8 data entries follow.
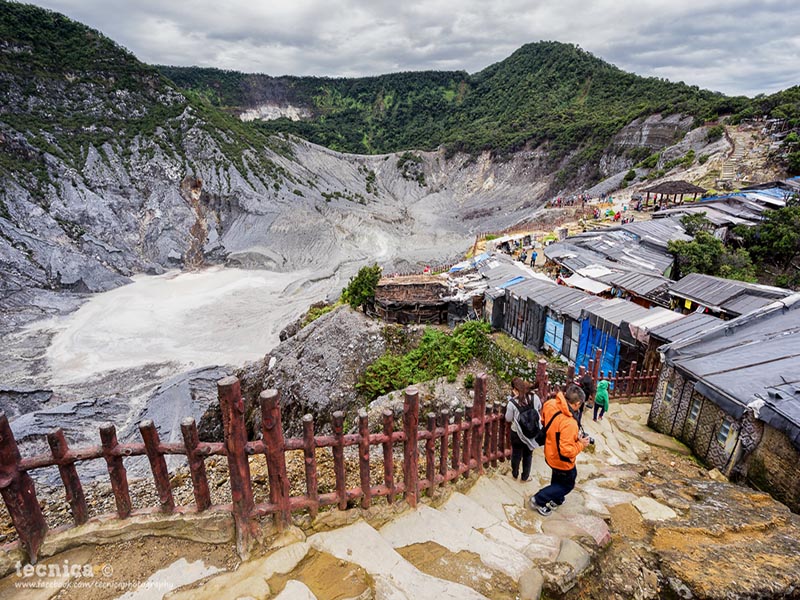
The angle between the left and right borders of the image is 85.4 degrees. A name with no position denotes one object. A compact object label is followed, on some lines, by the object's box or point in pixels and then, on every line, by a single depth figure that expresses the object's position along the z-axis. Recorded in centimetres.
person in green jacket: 830
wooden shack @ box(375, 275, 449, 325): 1683
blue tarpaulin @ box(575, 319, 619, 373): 1121
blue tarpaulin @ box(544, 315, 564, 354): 1281
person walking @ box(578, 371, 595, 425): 834
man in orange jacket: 459
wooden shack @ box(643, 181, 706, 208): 2789
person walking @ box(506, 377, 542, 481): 509
